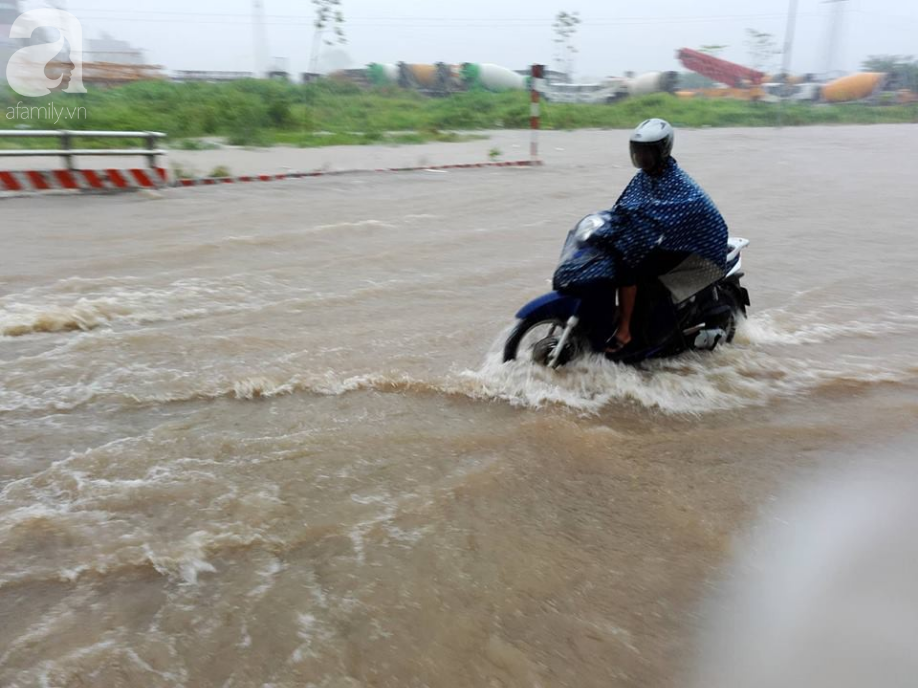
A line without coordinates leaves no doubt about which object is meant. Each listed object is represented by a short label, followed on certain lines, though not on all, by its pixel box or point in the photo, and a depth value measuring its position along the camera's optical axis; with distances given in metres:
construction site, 37.97
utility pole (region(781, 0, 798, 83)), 36.16
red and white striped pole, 13.58
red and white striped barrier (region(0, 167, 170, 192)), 9.91
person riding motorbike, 4.19
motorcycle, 4.36
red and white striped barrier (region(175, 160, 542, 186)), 11.27
